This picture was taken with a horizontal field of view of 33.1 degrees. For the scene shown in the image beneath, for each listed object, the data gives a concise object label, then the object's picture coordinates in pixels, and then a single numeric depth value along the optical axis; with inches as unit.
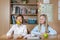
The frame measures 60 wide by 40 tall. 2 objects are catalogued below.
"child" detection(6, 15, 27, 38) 83.3
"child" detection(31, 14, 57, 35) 87.1
